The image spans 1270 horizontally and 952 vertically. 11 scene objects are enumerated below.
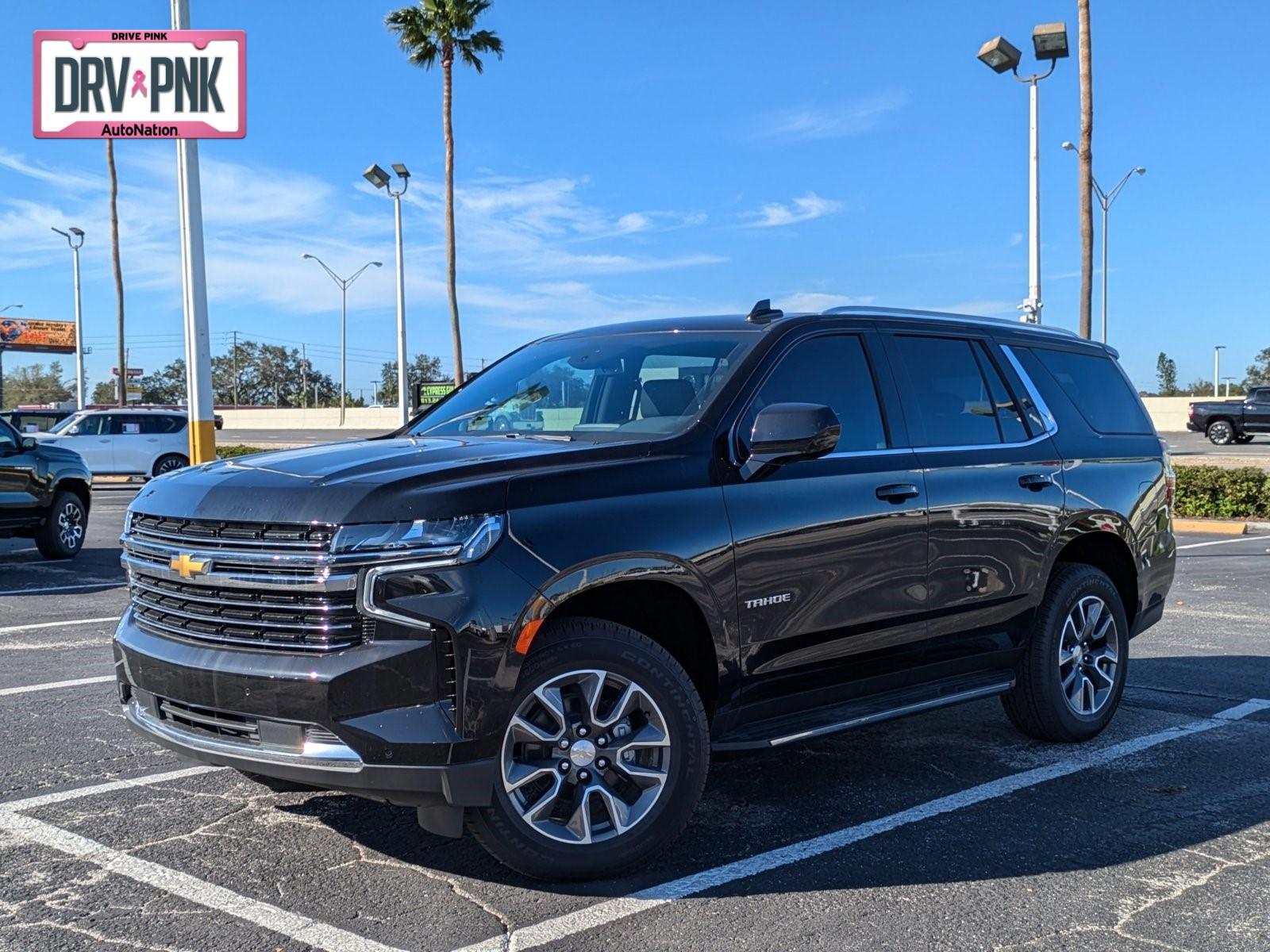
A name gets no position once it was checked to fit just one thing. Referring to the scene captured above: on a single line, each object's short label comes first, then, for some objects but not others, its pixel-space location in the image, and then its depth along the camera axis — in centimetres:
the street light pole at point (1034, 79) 1975
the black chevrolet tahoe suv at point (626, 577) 357
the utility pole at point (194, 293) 1401
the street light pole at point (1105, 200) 3796
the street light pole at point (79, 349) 4869
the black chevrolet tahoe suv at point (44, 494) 1271
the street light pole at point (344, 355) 6694
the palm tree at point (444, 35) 3409
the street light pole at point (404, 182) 3469
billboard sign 8125
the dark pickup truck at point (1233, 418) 3659
